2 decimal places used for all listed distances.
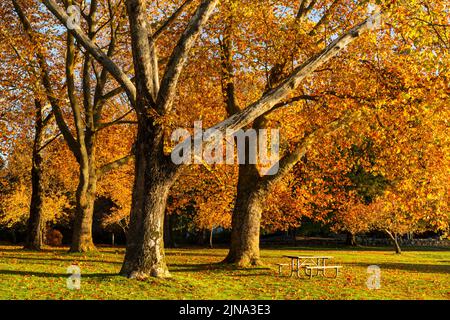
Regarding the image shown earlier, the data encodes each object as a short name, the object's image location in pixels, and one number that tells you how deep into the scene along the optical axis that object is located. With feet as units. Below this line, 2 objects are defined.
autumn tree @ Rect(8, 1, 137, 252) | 78.54
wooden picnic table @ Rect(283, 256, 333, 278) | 58.34
